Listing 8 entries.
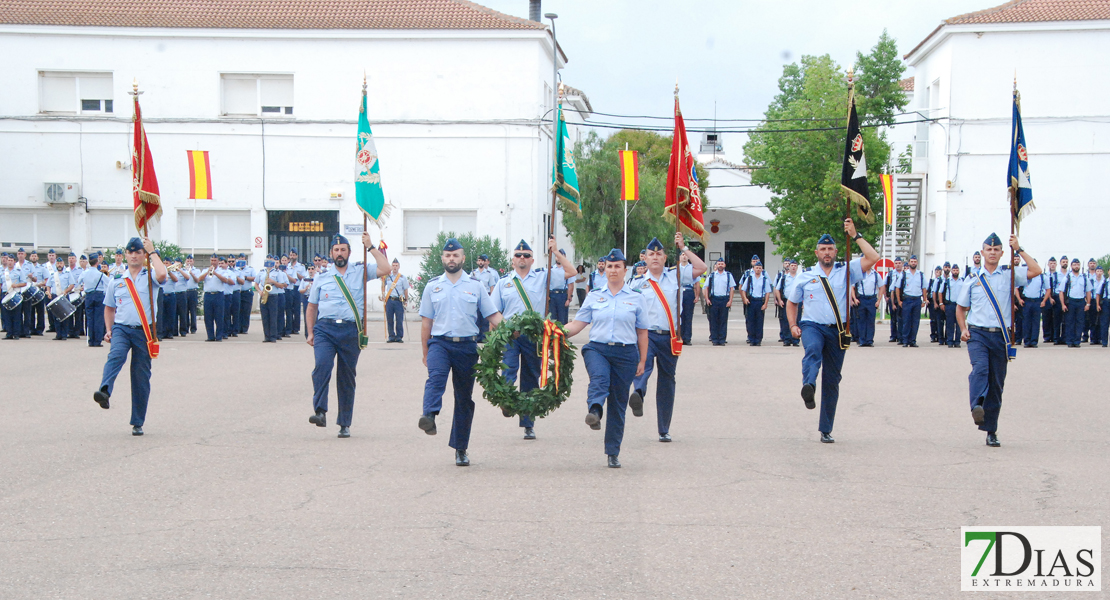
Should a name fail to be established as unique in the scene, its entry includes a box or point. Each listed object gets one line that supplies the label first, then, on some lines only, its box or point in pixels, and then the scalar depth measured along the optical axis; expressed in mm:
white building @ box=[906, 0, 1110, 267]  35562
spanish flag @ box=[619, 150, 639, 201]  32463
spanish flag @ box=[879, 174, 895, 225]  32359
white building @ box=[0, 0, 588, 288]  35312
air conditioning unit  35031
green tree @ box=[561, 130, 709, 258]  44719
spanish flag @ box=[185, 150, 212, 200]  32594
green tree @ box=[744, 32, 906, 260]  44219
